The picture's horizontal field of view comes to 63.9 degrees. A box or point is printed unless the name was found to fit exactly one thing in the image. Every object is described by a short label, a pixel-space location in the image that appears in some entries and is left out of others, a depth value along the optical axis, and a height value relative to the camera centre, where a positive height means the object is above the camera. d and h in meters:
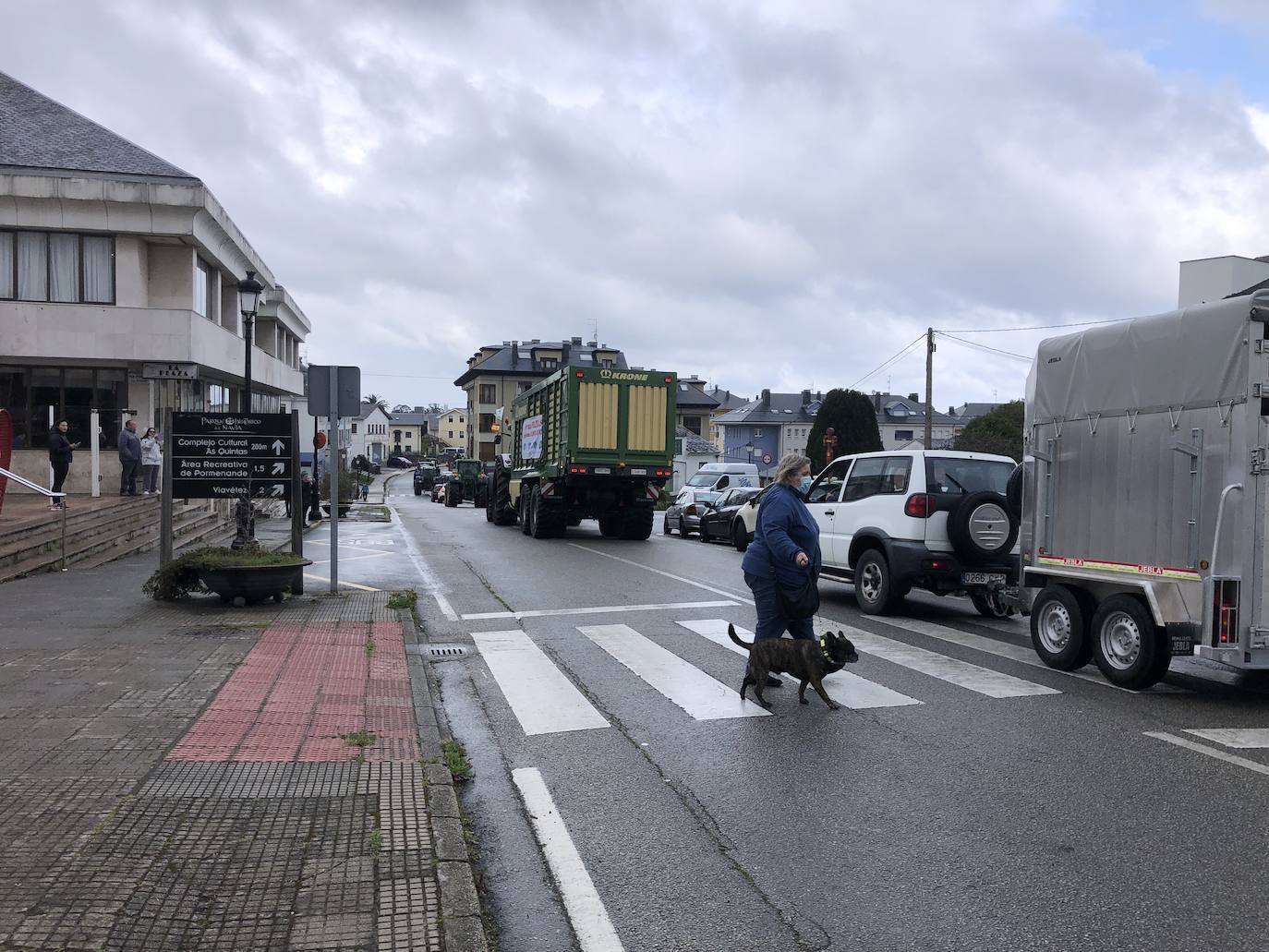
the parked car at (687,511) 25.12 -1.48
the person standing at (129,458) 21.64 -0.33
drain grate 9.13 -1.86
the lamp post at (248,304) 18.23 +2.56
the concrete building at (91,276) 23.80 +4.05
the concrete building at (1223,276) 33.28 +6.17
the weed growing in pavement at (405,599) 11.55 -1.77
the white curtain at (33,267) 23.95 +4.12
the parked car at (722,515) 23.05 -1.43
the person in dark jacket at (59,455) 18.06 -0.25
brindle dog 7.19 -1.45
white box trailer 6.88 -0.24
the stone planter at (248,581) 10.70 -1.45
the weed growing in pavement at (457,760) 5.62 -1.79
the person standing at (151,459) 21.91 -0.35
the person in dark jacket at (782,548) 7.39 -0.69
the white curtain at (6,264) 23.84 +4.15
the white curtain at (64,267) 24.16 +4.17
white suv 10.70 -0.79
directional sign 11.66 -0.13
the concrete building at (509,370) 87.38 +6.86
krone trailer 21.33 -0.01
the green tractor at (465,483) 44.67 -1.57
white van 28.45 -0.69
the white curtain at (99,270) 24.48 +4.15
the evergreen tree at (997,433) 54.55 +1.53
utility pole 36.65 +2.99
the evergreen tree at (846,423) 43.62 +1.40
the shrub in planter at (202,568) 10.86 -1.33
